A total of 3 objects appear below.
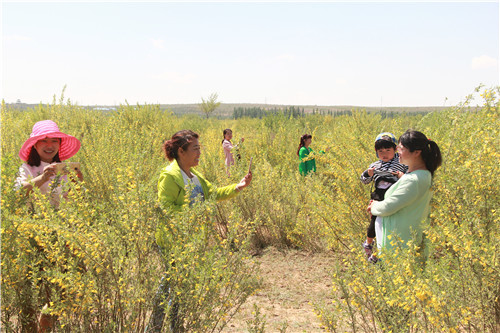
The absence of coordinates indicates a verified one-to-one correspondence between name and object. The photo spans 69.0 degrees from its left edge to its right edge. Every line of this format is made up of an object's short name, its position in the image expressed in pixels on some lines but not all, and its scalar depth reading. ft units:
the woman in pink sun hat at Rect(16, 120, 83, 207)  8.52
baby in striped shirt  10.15
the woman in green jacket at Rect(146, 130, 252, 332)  8.36
